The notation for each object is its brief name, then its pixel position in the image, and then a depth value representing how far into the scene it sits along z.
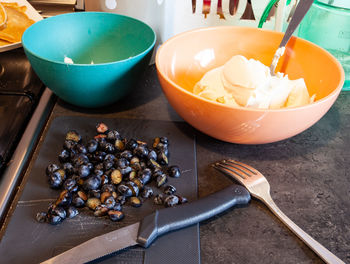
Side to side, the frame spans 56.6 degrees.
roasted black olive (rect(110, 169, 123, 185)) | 0.65
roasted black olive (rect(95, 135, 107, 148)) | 0.72
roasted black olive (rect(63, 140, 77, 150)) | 0.72
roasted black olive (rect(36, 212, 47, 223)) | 0.58
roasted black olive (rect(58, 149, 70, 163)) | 0.70
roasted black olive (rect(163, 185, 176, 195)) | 0.64
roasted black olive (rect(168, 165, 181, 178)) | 0.68
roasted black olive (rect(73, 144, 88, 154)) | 0.71
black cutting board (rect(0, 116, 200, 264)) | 0.54
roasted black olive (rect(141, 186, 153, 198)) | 0.64
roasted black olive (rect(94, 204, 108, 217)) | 0.59
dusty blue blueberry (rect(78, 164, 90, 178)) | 0.65
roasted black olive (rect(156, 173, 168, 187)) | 0.66
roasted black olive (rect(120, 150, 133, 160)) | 0.70
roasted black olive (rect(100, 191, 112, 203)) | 0.61
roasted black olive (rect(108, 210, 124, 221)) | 0.59
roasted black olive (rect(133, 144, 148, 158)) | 0.71
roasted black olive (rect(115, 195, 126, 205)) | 0.62
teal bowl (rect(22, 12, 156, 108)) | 0.78
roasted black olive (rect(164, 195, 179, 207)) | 0.61
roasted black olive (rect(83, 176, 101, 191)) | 0.63
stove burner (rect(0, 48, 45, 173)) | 0.76
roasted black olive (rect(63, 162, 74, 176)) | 0.67
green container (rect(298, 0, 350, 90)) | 0.90
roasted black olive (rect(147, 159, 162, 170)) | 0.69
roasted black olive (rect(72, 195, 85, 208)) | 0.61
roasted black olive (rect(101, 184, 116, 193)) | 0.62
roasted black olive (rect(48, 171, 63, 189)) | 0.63
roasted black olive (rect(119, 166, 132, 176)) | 0.66
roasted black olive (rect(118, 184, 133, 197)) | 0.63
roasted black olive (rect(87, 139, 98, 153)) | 0.71
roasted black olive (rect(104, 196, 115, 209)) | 0.60
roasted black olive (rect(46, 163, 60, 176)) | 0.66
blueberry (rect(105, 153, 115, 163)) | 0.69
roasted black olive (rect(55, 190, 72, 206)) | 0.60
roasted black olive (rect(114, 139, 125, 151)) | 0.73
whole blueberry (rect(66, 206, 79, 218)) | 0.59
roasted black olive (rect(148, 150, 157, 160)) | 0.71
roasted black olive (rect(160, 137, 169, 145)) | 0.75
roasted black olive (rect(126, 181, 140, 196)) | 0.63
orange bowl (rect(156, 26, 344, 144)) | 0.64
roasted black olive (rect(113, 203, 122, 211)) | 0.60
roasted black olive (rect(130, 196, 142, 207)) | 0.62
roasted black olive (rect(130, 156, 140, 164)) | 0.70
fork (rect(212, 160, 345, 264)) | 0.55
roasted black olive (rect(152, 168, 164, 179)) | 0.67
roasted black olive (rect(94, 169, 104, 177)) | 0.66
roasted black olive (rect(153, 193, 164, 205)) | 0.62
